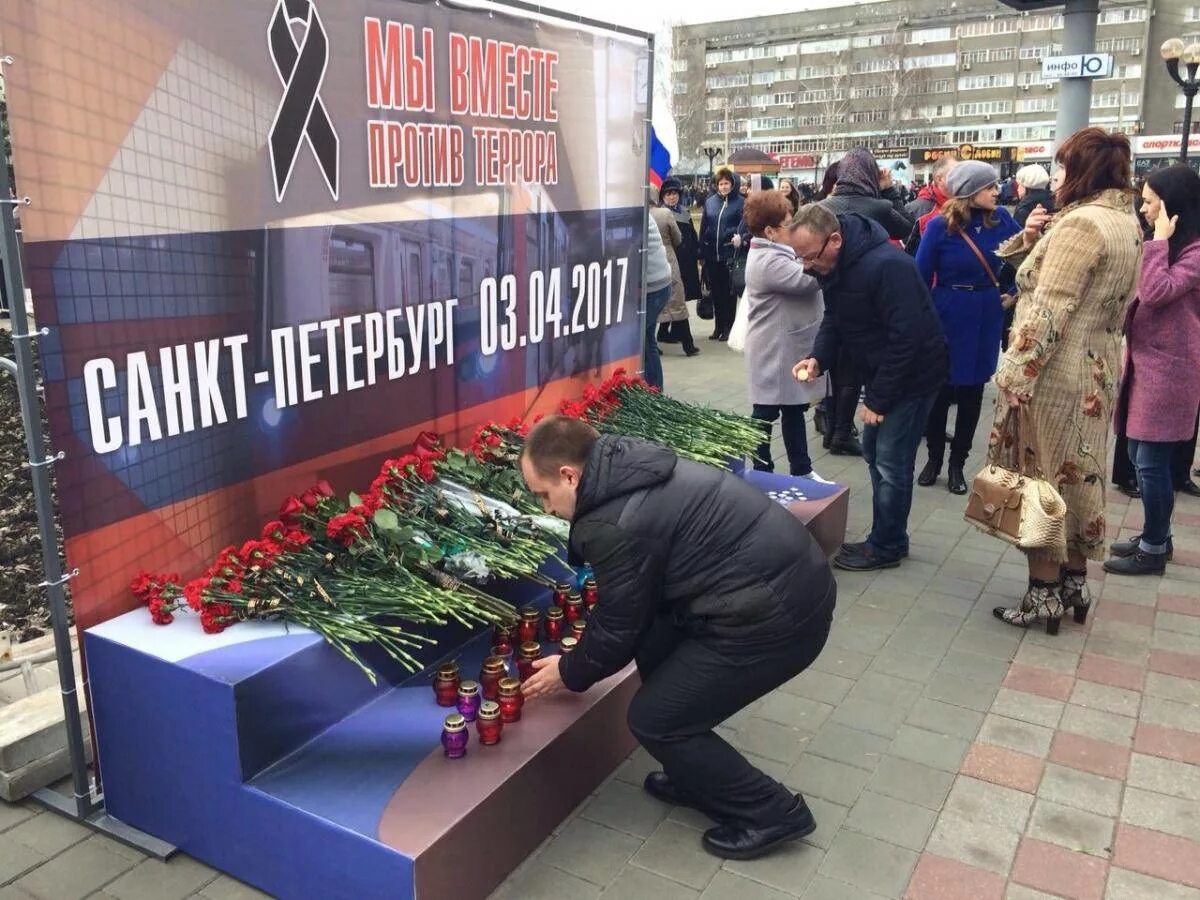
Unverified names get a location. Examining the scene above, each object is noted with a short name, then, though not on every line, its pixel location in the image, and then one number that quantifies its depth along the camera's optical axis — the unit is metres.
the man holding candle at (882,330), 4.50
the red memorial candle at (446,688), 3.10
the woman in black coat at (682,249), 10.76
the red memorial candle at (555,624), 3.58
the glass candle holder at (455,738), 2.79
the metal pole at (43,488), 2.47
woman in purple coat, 4.50
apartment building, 67.44
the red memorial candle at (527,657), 3.29
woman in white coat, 5.39
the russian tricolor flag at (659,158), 6.47
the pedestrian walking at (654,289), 6.54
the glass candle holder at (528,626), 3.47
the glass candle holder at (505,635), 3.42
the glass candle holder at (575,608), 3.66
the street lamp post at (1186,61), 16.42
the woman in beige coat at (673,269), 9.79
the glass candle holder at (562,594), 3.66
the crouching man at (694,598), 2.58
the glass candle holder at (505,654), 3.33
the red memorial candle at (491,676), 3.08
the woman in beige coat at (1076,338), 3.89
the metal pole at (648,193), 5.23
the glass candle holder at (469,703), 2.99
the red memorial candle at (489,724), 2.84
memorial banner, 2.62
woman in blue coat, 5.77
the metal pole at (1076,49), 12.94
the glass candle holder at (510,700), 2.97
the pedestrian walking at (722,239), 10.48
